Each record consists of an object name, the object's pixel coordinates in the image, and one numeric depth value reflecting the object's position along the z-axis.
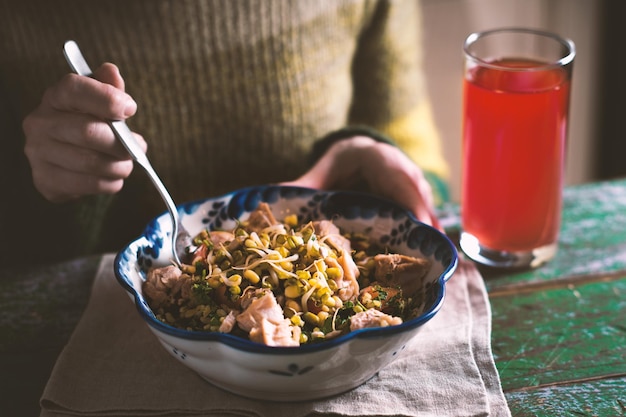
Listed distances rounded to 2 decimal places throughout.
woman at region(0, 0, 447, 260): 1.16
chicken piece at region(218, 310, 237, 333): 0.76
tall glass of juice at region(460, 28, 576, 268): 1.01
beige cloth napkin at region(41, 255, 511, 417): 0.80
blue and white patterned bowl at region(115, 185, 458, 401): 0.71
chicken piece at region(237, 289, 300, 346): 0.73
